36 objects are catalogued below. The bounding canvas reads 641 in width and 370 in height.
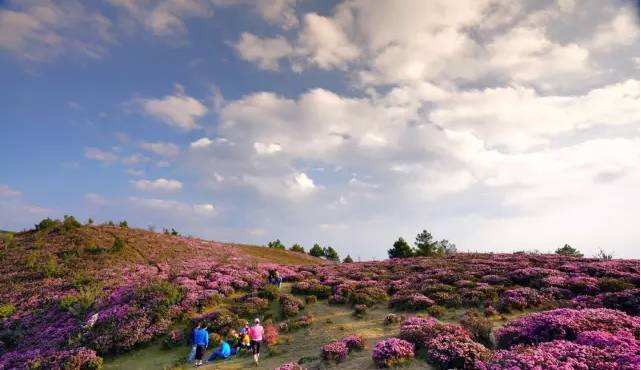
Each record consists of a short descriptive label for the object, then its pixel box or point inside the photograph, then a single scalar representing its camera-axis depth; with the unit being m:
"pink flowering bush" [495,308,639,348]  16.41
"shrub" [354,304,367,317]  24.69
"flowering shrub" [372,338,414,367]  16.63
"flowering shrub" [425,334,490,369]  15.35
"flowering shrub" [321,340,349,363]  18.11
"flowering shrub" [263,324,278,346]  21.63
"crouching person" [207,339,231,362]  20.97
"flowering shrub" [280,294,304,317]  26.04
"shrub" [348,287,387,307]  26.83
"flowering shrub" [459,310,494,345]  18.50
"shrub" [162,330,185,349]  23.27
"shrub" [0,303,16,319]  29.91
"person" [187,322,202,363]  21.06
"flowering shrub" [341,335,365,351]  18.95
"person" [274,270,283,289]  32.72
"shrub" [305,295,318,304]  28.44
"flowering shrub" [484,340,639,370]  12.83
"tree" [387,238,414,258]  59.24
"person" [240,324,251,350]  21.61
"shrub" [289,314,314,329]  23.69
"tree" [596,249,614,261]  36.84
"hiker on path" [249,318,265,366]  19.78
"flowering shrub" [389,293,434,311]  24.85
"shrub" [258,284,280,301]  29.66
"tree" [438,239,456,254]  61.40
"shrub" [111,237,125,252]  45.41
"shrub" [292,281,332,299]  30.12
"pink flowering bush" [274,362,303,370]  17.30
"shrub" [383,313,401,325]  22.52
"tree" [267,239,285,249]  79.31
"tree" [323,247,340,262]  83.11
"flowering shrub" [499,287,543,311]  23.03
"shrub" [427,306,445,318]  23.14
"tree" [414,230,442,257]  56.47
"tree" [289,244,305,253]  80.07
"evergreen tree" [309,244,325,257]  82.85
